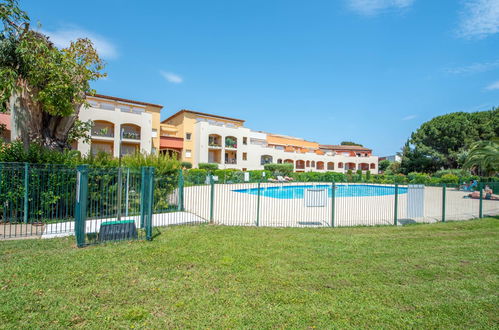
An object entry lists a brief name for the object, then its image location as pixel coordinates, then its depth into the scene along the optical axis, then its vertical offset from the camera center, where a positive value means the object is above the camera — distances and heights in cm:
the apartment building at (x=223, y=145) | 3494 +330
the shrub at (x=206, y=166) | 3288 +13
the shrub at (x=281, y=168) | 3516 +10
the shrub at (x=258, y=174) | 3089 -71
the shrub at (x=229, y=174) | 2636 -66
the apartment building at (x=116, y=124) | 2664 +452
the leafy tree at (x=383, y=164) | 5866 +169
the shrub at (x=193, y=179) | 911 -47
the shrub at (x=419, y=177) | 3069 -62
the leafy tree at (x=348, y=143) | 9572 +1067
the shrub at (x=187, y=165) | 3303 +21
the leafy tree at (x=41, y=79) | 786 +276
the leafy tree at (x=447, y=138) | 3900 +564
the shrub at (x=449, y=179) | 2838 -60
